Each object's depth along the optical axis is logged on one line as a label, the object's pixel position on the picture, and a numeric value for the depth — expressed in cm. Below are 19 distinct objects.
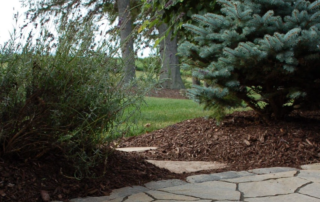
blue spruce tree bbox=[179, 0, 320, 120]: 430
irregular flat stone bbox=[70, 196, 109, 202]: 271
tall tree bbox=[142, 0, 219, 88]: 608
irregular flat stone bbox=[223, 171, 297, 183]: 340
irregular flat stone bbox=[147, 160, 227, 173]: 383
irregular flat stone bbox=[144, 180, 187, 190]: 311
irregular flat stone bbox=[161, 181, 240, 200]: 293
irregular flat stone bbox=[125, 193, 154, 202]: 277
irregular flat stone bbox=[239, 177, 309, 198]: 304
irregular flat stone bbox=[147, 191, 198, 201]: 284
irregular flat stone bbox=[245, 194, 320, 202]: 285
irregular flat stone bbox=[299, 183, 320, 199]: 300
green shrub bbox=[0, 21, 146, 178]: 268
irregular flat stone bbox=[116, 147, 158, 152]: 470
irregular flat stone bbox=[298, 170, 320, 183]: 342
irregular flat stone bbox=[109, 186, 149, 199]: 285
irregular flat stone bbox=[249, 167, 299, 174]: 371
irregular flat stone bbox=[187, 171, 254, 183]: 340
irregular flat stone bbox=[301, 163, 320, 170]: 389
